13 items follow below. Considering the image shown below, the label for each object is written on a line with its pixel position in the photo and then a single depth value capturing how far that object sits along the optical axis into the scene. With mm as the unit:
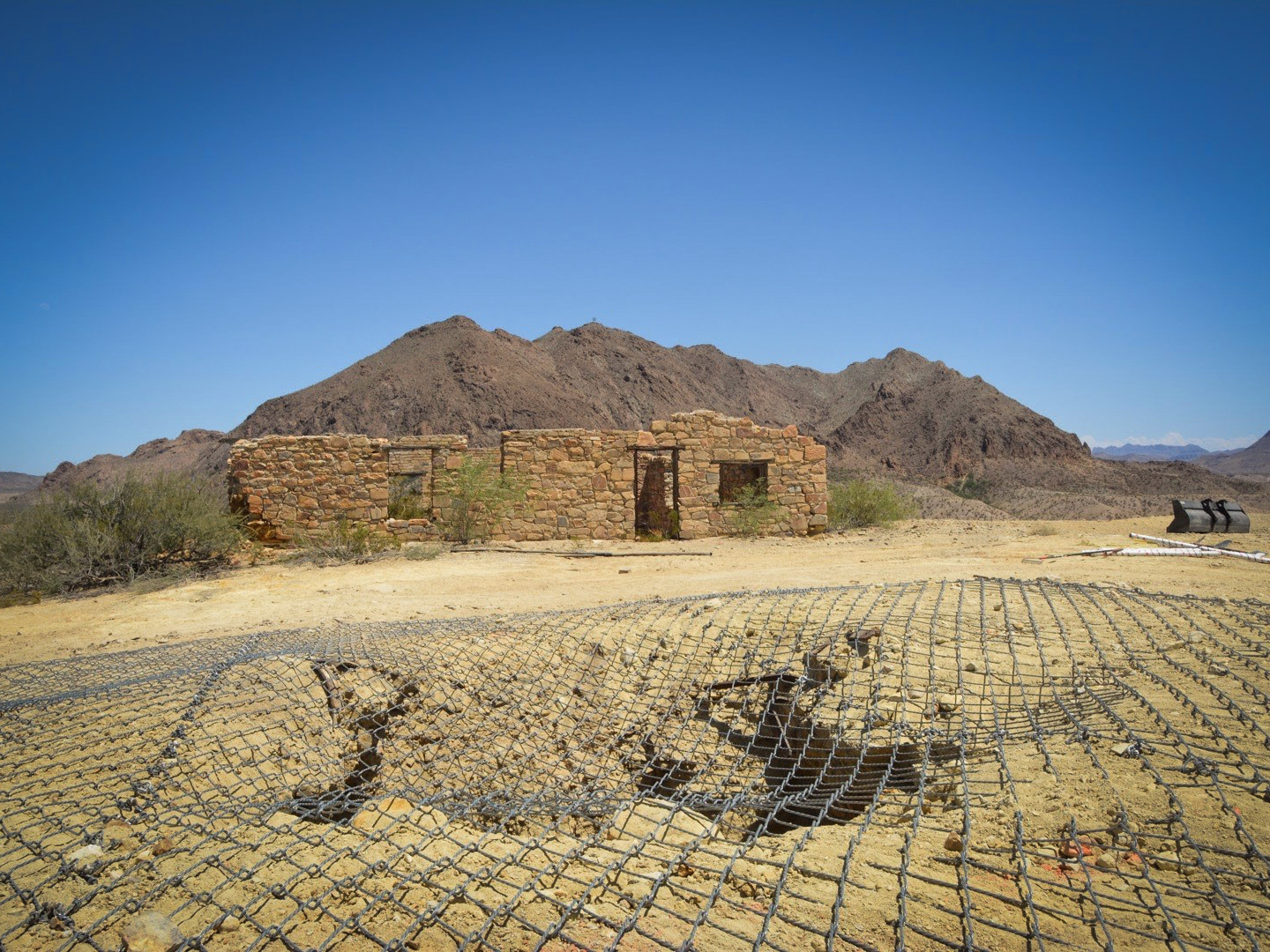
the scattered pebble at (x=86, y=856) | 2391
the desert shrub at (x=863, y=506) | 15453
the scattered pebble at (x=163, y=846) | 2488
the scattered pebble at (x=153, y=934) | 2012
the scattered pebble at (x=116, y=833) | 2574
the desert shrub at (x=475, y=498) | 13352
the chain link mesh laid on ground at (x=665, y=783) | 2197
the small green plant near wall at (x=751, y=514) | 14195
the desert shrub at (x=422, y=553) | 11398
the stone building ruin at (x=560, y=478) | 13492
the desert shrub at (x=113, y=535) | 9680
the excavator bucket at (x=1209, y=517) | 11438
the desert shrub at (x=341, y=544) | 11438
